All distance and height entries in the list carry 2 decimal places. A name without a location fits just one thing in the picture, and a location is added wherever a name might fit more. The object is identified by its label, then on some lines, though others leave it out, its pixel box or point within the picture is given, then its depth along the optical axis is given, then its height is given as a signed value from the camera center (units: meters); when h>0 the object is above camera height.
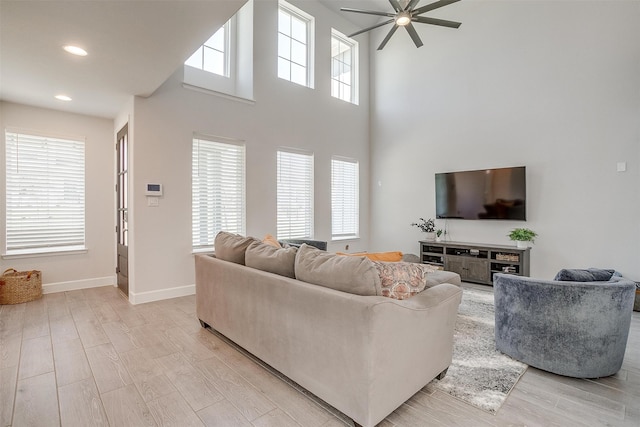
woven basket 3.68 -0.87
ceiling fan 3.35 +2.22
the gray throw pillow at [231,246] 2.68 -0.30
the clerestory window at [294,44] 5.46 +3.07
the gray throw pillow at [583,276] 2.26 -0.49
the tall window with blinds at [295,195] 5.38 +0.30
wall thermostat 3.91 +0.29
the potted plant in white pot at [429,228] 5.60 -0.30
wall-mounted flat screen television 4.75 +0.28
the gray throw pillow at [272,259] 2.17 -0.34
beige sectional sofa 1.54 -0.69
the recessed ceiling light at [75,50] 2.59 +1.39
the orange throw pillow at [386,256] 2.69 -0.39
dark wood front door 4.14 +0.05
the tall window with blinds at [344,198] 6.29 +0.28
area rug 1.93 -1.14
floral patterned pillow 1.77 -0.39
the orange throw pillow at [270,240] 3.19 -0.29
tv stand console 4.58 -0.75
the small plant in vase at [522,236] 4.56 -0.37
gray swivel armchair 2.07 -0.78
